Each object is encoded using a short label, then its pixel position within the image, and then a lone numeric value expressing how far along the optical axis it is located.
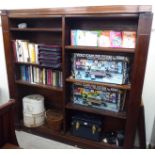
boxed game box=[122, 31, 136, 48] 1.68
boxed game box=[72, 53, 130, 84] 1.80
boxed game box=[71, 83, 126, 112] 1.96
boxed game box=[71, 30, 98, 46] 1.82
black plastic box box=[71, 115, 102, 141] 2.07
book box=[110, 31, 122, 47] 1.73
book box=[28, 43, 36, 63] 2.14
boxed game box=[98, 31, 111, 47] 1.78
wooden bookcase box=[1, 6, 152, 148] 1.59
